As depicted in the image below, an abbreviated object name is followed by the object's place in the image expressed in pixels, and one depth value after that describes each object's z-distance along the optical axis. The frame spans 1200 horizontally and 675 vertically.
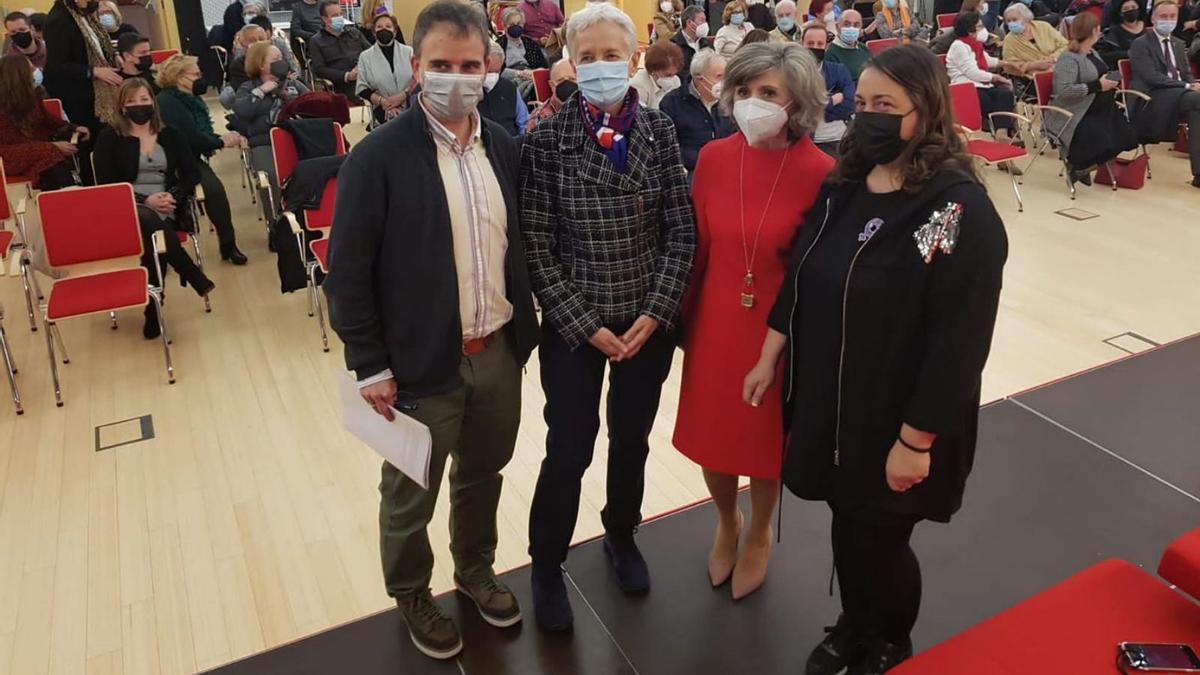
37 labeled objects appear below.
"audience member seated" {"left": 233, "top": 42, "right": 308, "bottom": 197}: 6.46
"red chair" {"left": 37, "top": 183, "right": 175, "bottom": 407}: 4.41
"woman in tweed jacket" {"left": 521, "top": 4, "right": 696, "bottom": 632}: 2.28
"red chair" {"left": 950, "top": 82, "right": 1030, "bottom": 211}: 6.62
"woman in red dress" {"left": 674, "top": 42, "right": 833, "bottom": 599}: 2.23
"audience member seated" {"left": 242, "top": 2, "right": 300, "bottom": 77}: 8.16
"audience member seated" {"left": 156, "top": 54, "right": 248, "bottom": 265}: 6.04
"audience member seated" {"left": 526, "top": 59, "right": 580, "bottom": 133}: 5.74
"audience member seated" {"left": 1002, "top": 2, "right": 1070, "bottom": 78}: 8.96
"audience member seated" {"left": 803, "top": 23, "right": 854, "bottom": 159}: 6.36
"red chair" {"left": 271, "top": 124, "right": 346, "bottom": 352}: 4.99
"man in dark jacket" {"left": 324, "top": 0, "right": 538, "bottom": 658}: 2.09
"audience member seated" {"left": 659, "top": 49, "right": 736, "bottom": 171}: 5.27
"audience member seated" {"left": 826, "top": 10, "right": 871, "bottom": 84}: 7.32
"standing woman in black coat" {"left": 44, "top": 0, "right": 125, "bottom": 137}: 6.54
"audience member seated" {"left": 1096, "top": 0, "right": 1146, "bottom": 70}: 8.33
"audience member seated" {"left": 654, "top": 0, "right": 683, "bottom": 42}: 10.10
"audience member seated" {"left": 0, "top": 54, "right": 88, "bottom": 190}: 6.00
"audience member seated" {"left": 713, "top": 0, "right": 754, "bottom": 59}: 7.95
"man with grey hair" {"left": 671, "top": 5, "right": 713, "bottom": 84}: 9.16
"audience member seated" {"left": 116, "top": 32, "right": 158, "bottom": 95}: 6.18
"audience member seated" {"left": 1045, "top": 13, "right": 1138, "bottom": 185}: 7.15
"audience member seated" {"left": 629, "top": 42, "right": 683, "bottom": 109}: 5.90
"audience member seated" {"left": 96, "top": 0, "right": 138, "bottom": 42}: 8.93
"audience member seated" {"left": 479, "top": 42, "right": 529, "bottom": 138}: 6.12
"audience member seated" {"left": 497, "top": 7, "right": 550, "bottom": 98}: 9.70
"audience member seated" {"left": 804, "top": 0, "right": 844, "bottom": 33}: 10.04
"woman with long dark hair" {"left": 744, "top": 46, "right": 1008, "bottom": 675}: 1.89
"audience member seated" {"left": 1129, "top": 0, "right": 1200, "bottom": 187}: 7.40
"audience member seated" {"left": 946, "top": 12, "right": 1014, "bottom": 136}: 8.21
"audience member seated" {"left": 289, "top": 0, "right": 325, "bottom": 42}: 10.38
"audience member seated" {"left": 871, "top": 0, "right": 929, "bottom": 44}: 11.03
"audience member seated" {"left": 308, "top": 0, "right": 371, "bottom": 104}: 8.58
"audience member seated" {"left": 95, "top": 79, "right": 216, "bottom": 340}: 5.11
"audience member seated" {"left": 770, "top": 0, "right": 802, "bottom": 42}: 9.35
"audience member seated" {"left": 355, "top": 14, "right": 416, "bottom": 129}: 7.08
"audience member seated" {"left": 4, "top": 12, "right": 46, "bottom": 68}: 7.69
